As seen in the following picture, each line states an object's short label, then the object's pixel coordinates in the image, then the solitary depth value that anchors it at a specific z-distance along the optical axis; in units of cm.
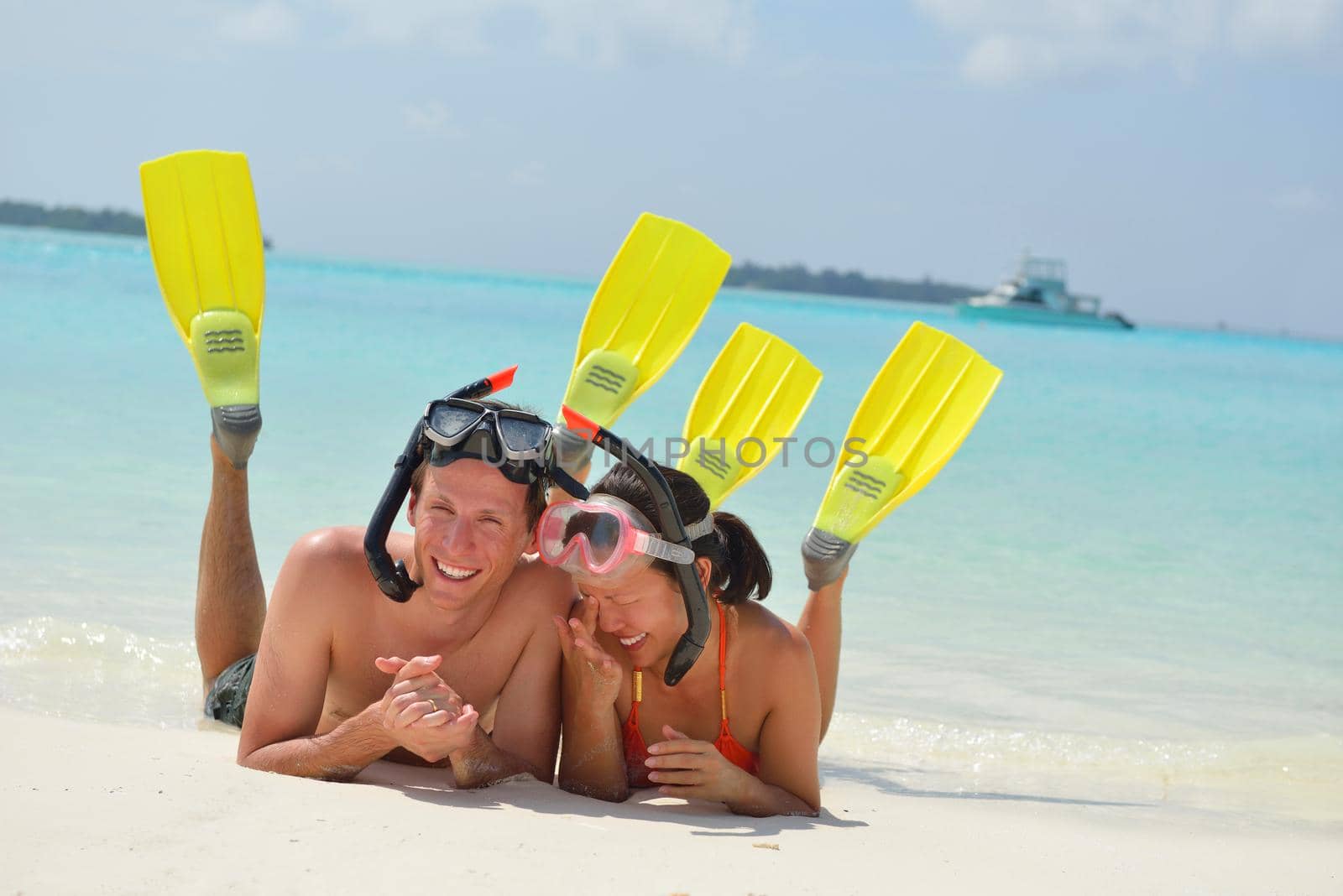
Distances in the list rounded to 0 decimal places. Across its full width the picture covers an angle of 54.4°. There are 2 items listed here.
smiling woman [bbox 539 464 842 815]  253
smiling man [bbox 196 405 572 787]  241
